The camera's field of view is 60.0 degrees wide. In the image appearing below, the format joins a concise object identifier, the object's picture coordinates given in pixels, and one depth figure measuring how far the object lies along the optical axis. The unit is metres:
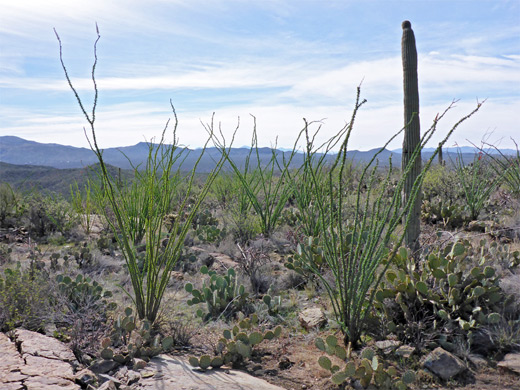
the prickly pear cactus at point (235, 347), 2.68
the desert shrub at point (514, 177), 7.34
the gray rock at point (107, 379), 2.48
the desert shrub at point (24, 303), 3.13
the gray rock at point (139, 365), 2.62
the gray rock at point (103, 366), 2.64
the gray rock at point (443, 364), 2.57
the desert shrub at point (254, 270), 4.30
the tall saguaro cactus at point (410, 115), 4.45
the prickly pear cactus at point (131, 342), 2.73
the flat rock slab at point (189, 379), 2.44
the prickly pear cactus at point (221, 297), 3.62
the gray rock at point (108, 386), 2.38
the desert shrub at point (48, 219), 6.93
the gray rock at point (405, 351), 2.77
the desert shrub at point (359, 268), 2.72
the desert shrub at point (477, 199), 6.44
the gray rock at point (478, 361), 2.67
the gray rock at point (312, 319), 3.34
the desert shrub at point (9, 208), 7.28
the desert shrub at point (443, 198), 6.34
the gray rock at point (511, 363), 2.60
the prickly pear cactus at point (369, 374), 2.41
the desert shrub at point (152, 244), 3.15
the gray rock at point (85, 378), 2.48
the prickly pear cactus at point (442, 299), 2.92
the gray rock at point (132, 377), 2.51
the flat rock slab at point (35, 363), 2.38
